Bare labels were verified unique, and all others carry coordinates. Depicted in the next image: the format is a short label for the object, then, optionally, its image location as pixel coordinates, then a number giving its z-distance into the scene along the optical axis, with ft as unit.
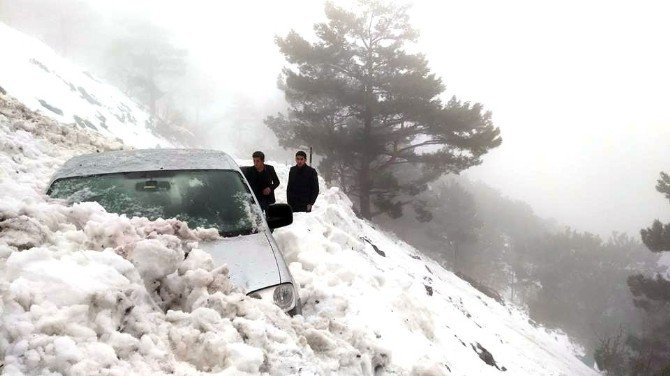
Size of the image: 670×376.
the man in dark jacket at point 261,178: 21.86
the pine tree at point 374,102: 56.29
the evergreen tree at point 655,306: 59.82
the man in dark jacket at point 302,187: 24.04
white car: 9.72
